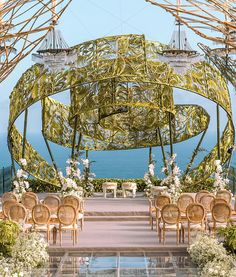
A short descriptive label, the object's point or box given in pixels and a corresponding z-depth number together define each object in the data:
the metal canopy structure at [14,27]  18.11
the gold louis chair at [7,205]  22.64
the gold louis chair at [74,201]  24.03
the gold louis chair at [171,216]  21.45
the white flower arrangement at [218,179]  27.70
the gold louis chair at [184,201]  23.70
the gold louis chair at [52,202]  23.95
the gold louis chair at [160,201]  24.14
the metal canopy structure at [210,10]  17.38
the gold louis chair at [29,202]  24.09
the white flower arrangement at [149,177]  29.90
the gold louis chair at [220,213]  21.66
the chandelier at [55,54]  24.61
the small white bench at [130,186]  34.78
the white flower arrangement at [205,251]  18.16
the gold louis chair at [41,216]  21.56
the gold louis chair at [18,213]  21.38
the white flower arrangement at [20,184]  26.58
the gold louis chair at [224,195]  25.55
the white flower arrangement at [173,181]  25.61
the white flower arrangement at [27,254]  17.80
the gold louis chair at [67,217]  21.48
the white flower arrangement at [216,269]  16.12
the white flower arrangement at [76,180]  26.79
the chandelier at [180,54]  24.92
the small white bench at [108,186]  34.62
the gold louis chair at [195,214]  21.34
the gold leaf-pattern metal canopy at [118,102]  30.84
